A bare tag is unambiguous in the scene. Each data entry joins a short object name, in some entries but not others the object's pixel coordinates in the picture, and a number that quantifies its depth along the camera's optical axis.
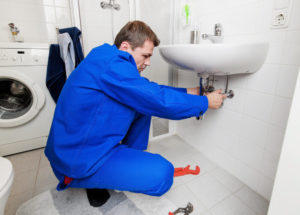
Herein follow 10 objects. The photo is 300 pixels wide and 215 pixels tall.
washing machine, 1.31
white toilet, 0.60
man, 0.75
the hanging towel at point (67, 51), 1.33
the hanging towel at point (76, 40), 1.32
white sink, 0.77
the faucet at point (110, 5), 1.47
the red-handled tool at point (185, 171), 1.23
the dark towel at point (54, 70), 1.40
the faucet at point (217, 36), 1.08
